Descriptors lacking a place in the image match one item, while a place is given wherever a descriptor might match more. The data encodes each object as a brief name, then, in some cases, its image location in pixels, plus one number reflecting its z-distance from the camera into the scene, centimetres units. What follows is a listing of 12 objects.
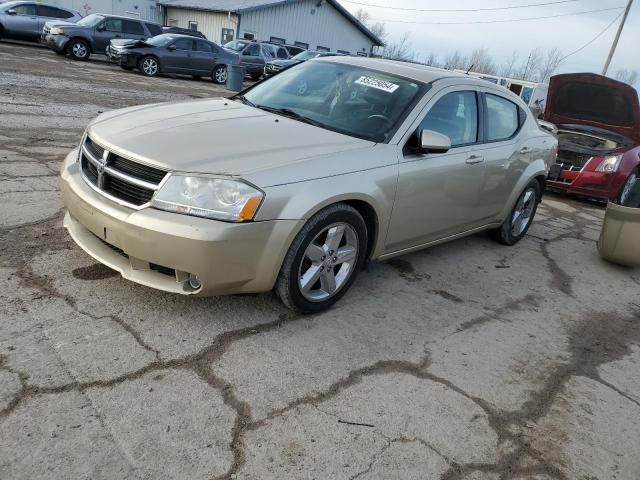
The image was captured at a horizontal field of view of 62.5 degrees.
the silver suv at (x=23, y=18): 1917
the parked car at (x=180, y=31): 2385
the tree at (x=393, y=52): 6350
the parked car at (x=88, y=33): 1781
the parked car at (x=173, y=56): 1725
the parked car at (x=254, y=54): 2280
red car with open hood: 825
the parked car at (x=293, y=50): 2702
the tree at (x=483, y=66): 6682
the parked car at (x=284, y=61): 2092
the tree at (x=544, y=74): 6138
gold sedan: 289
